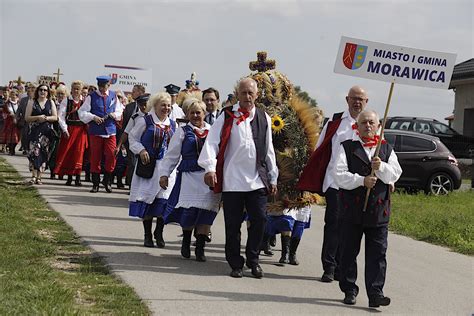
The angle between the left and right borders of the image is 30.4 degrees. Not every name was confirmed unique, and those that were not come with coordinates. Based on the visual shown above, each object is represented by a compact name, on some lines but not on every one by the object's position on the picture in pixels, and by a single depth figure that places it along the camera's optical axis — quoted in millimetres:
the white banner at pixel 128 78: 27266
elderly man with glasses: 8547
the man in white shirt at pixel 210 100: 10938
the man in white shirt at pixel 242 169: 8547
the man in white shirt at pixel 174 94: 13152
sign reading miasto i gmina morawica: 7887
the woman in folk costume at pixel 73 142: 16656
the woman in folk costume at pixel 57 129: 16281
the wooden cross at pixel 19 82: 29680
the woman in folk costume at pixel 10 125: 25797
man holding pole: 7438
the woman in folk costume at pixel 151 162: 10180
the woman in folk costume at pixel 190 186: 9273
